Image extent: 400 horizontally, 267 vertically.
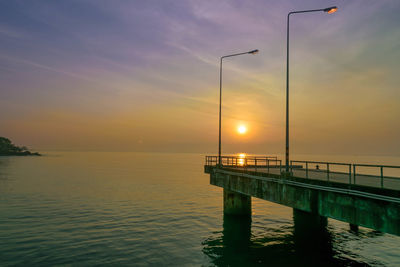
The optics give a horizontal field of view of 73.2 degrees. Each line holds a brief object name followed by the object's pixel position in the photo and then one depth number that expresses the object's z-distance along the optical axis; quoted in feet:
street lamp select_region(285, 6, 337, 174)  59.49
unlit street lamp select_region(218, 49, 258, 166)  97.50
